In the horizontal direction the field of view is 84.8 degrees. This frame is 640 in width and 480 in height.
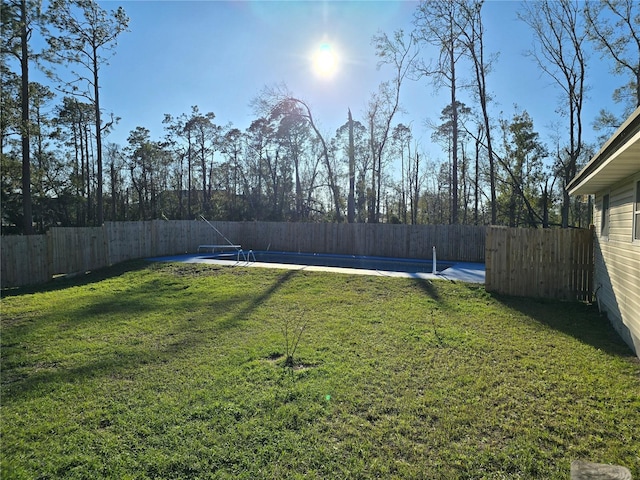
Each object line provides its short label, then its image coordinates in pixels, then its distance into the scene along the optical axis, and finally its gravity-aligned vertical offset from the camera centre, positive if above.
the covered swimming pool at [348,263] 9.56 -1.11
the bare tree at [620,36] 14.44 +8.23
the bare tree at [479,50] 16.23 +8.54
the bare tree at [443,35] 16.62 +9.71
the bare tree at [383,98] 20.17 +8.37
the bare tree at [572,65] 15.52 +7.73
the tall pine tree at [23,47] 11.45 +6.56
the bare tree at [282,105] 21.44 +7.95
